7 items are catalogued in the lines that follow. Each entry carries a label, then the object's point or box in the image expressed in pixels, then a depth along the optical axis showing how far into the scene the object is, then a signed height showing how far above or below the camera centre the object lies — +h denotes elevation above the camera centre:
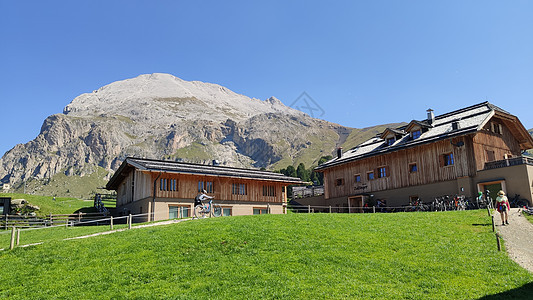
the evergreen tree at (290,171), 119.30 +11.20
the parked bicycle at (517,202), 30.97 +0.00
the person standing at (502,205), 22.28 -0.14
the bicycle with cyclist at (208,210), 31.38 +0.08
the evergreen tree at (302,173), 123.12 +10.90
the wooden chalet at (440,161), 33.83 +4.21
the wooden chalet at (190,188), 36.88 +2.34
